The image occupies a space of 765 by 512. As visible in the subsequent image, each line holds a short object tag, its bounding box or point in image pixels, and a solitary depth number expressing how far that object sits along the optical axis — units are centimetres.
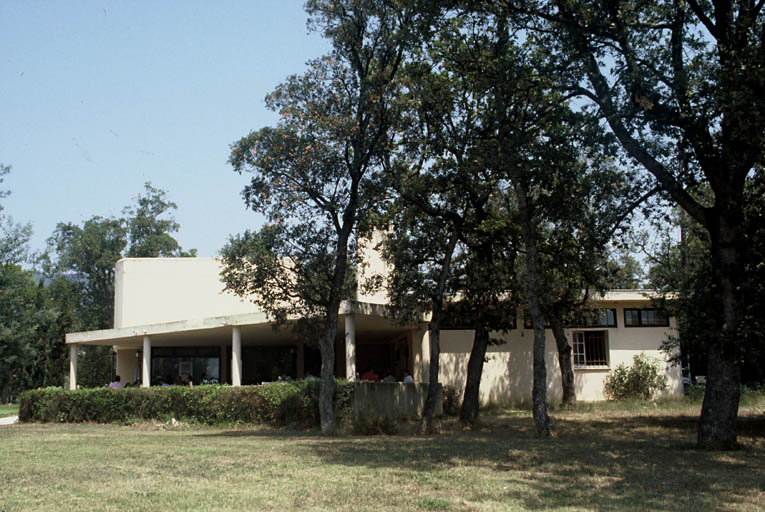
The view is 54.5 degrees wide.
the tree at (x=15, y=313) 3575
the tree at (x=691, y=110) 1192
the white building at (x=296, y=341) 2445
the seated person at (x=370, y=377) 2398
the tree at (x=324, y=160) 1644
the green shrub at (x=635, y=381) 2661
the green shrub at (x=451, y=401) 2442
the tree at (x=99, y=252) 5491
